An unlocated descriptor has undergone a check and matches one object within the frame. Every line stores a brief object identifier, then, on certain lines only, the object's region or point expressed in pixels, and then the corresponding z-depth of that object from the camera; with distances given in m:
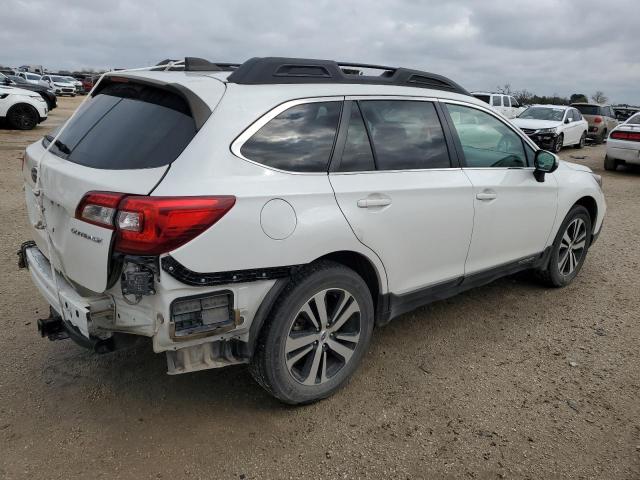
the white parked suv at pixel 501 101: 21.67
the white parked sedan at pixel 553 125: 16.06
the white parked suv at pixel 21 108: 14.89
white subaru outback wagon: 2.31
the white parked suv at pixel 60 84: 39.69
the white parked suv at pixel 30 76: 37.09
